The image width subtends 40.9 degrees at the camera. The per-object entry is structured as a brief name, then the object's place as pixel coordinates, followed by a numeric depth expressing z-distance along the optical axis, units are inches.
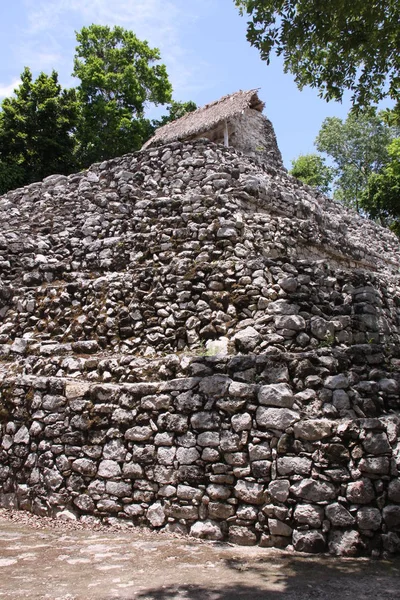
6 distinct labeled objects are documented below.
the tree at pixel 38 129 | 837.8
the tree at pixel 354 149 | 1317.7
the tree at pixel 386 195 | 967.0
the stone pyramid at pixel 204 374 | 200.7
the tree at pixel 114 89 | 977.5
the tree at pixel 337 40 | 240.5
